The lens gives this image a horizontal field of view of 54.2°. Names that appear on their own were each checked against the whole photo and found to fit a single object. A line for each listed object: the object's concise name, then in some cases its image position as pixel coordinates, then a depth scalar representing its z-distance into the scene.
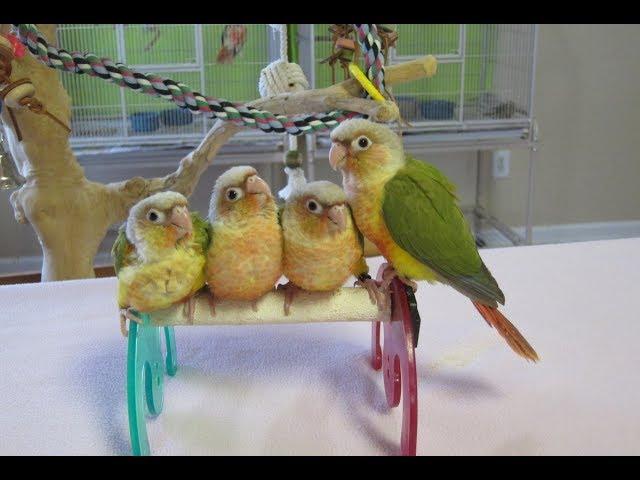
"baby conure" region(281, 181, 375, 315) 0.57
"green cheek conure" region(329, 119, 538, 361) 0.58
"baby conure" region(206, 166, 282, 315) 0.58
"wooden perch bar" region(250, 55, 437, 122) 0.69
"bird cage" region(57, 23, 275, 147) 1.51
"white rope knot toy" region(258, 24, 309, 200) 0.77
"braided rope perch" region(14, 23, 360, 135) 0.70
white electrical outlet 1.95
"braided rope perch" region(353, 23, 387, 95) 0.66
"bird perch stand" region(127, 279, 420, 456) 0.58
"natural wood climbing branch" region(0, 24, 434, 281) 0.91
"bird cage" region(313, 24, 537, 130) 1.59
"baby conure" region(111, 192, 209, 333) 0.56
